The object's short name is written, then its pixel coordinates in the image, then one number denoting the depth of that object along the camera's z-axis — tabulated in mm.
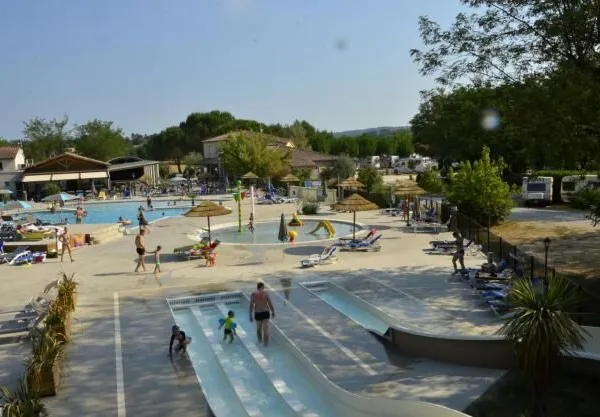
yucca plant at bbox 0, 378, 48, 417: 7230
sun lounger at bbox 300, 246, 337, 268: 18203
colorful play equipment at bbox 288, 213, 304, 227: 28141
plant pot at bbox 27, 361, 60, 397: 8703
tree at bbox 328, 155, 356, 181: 46875
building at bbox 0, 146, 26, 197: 53781
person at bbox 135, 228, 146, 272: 17859
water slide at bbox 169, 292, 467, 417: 7266
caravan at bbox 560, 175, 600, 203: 32672
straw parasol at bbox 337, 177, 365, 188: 30203
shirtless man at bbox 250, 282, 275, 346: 11258
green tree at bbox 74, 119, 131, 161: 78688
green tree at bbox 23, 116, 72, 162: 81562
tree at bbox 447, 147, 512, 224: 25094
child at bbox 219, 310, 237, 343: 11617
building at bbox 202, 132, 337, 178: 56656
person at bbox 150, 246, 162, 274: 17969
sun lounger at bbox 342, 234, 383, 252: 20562
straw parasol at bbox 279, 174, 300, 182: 40812
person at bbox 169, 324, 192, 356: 10672
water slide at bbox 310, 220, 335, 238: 24344
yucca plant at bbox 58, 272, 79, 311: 12867
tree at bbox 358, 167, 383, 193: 37856
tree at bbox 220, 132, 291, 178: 49188
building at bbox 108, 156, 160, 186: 60562
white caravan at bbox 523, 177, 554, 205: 32906
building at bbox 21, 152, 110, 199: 52438
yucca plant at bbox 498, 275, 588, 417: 7867
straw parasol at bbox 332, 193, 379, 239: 20922
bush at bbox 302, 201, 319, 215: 32250
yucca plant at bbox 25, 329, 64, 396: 8742
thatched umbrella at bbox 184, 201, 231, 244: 19578
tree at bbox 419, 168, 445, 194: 39250
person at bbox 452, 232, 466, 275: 15851
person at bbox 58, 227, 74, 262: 20538
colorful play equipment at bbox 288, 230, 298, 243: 22656
